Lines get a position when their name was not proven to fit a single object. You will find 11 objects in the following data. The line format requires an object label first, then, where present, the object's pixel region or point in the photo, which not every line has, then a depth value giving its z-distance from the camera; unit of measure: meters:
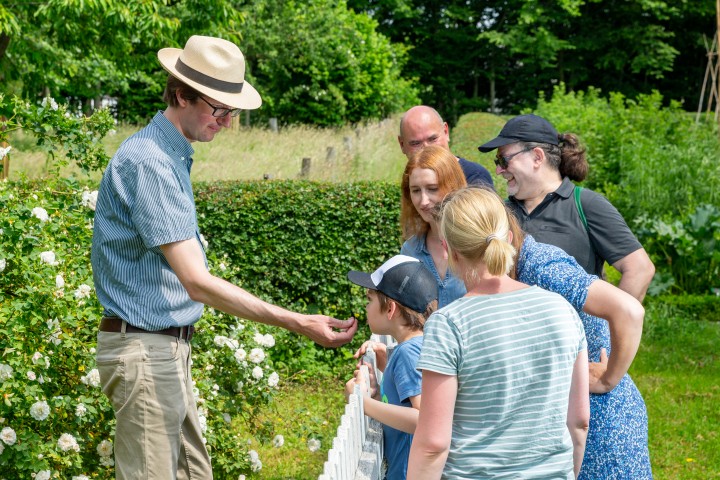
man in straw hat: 2.96
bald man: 4.72
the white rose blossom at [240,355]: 4.54
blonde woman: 2.19
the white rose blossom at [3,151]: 4.23
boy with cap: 2.76
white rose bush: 3.59
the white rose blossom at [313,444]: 4.52
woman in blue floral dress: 2.56
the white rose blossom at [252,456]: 4.65
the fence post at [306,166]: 11.21
